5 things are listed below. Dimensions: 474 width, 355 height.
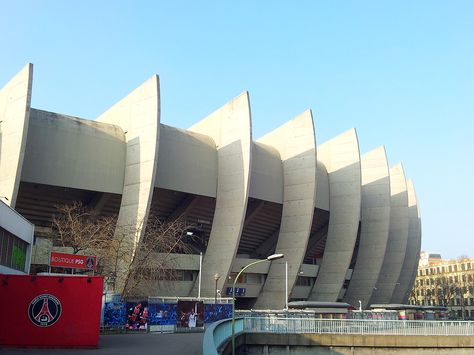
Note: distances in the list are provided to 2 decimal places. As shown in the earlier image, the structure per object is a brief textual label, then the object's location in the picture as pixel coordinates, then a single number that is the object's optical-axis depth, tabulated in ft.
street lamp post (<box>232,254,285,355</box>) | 57.77
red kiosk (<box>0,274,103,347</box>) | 51.90
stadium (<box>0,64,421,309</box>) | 121.60
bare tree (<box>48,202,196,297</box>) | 101.45
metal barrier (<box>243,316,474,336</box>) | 79.20
